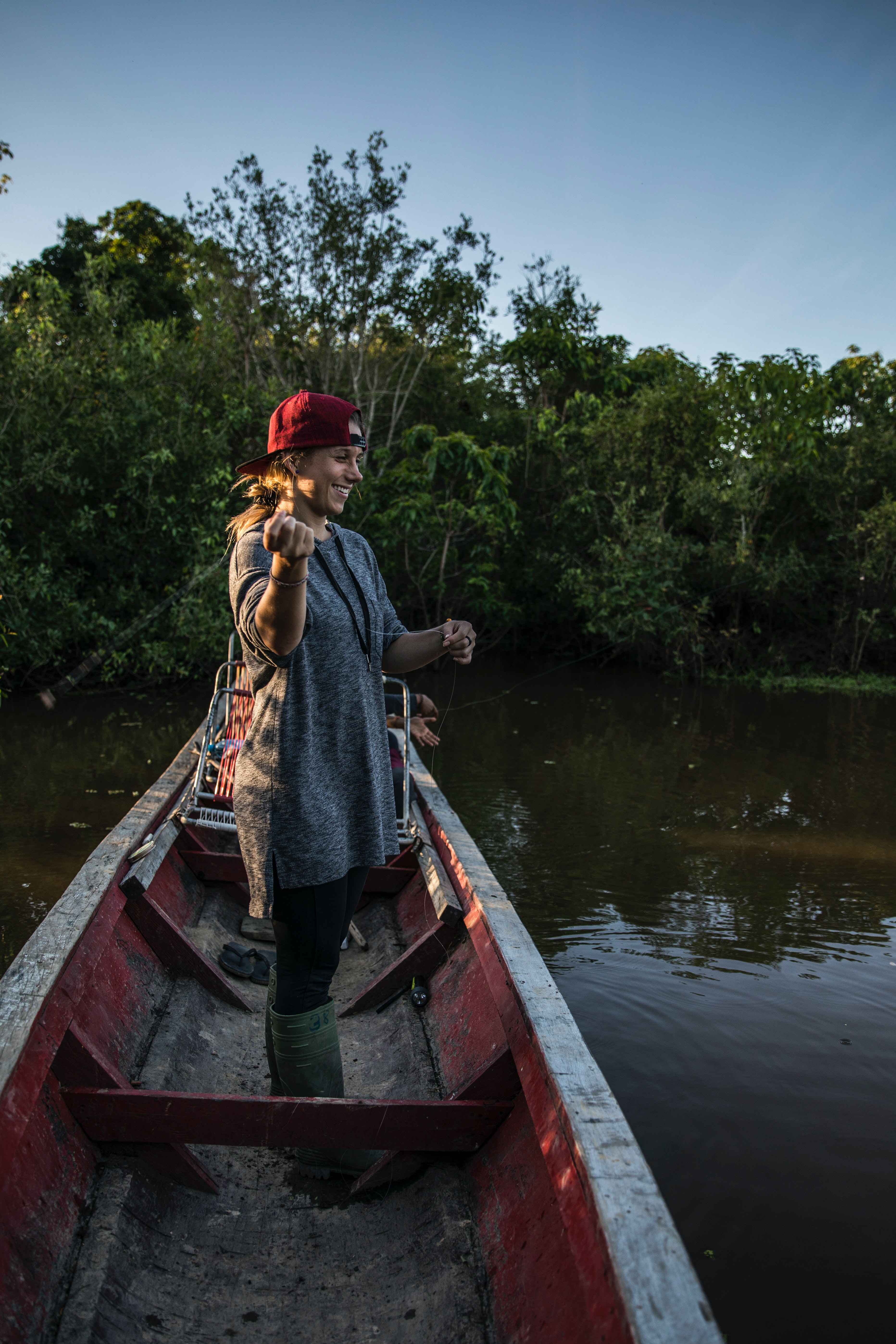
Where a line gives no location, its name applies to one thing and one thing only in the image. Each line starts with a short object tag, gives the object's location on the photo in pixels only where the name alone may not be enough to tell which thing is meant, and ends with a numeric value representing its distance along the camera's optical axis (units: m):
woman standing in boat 1.83
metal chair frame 3.94
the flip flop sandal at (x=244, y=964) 3.48
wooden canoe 1.50
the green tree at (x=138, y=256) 19.81
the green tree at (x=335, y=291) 15.68
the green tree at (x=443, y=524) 13.12
